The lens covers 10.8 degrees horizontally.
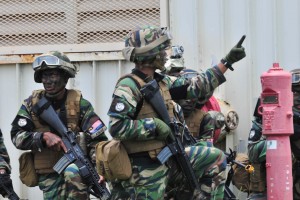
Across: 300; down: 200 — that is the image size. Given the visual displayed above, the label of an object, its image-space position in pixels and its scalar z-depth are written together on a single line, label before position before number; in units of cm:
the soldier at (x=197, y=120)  1455
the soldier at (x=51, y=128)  1398
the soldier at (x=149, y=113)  1176
